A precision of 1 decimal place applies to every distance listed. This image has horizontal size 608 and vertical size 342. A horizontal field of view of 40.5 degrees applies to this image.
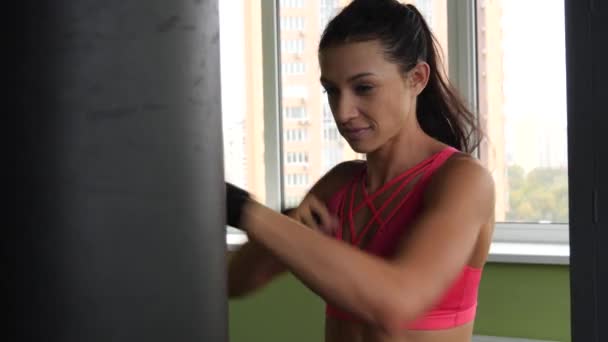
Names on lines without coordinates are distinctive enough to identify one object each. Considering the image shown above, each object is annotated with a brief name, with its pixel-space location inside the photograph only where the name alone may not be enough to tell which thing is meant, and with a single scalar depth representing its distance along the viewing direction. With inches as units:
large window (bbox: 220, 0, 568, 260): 116.3
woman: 38.4
